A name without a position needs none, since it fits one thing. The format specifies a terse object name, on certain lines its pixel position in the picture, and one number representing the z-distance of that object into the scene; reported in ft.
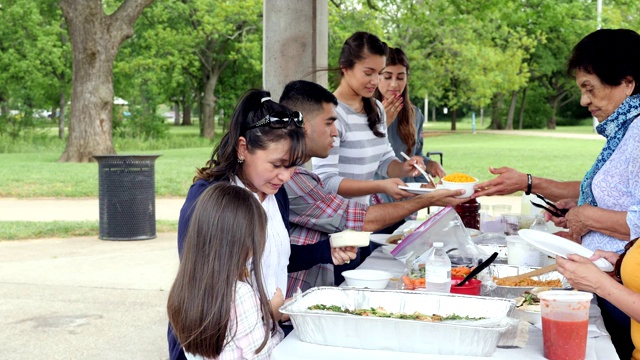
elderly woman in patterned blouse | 10.40
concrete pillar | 23.76
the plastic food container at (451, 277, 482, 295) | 10.05
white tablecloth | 7.69
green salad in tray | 7.92
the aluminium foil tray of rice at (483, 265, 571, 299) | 10.28
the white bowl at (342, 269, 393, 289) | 10.28
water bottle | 9.82
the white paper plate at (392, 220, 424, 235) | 15.97
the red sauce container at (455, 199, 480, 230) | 15.70
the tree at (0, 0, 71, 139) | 105.29
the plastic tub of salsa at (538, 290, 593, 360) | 7.72
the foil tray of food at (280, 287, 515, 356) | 7.52
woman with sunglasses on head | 9.75
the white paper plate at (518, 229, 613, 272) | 9.06
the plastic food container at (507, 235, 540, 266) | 11.98
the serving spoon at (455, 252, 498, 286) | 10.10
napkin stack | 8.02
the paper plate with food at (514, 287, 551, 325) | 9.06
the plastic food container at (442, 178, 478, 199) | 13.03
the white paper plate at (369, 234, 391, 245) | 14.43
